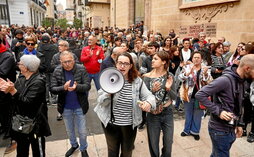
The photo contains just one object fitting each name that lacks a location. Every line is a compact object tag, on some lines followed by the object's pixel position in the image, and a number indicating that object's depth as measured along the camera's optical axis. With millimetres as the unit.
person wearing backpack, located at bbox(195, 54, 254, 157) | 2104
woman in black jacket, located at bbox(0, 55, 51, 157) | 2514
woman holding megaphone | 2305
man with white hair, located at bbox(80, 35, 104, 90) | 5035
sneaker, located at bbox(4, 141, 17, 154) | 3414
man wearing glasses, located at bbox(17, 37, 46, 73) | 4523
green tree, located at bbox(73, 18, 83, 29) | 40875
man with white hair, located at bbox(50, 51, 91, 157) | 2947
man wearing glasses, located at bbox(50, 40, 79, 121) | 4510
